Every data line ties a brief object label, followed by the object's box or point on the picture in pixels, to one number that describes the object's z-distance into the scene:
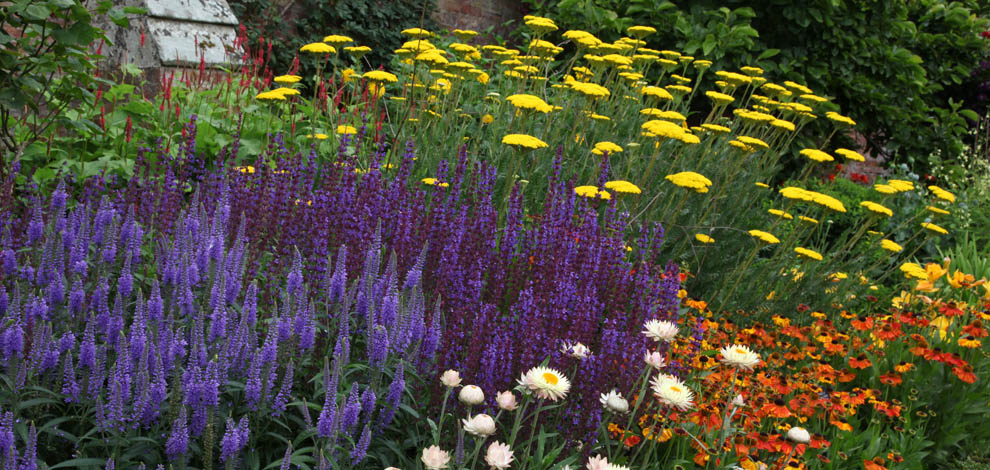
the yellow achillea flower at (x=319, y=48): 4.54
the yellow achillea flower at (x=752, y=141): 4.66
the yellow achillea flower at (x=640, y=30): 5.94
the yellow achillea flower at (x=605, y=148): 4.33
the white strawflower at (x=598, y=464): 1.91
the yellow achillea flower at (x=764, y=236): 3.91
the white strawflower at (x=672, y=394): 2.24
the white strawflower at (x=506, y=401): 2.04
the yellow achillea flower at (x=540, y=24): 5.10
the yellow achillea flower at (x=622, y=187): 3.84
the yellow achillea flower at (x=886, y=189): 4.68
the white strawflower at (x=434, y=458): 1.79
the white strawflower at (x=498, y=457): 1.83
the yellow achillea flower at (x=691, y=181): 3.92
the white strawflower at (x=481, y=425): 1.86
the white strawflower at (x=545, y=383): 2.06
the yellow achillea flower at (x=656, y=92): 4.92
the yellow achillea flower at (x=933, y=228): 4.73
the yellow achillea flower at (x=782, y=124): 5.02
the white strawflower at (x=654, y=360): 2.30
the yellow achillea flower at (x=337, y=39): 4.73
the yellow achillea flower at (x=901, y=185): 4.78
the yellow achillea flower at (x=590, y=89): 4.57
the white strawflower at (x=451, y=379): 2.06
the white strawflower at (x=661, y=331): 2.44
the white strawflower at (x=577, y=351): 2.30
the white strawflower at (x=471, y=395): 1.96
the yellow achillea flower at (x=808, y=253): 4.18
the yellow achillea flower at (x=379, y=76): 4.33
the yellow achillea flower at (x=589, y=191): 3.84
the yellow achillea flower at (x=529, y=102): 4.29
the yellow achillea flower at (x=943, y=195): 4.94
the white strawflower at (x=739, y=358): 2.38
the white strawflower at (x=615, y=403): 2.14
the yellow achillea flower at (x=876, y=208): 4.30
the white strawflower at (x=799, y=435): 2.19
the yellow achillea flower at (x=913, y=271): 4.52
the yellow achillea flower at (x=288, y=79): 4.45
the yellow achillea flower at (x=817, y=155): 4.81
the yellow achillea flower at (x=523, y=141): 3.88
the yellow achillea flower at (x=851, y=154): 5.13
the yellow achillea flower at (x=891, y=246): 4.54
